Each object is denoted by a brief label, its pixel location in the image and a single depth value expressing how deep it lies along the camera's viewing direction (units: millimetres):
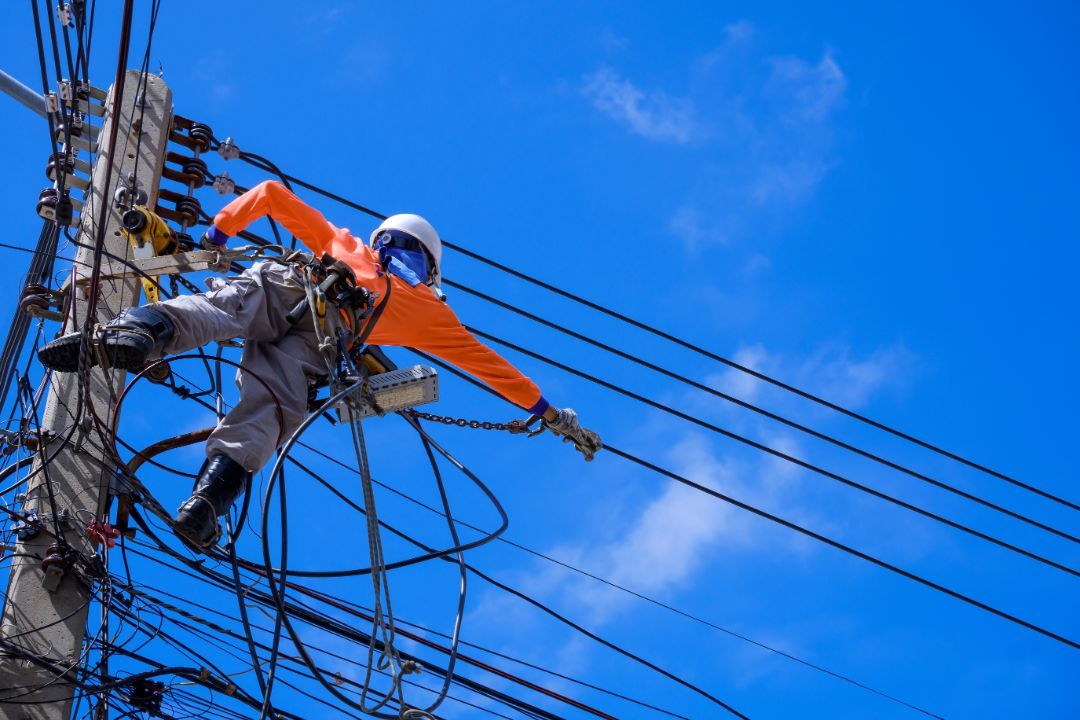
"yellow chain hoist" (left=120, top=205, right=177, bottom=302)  11156
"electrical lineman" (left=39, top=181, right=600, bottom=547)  8898
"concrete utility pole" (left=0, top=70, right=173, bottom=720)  9664
